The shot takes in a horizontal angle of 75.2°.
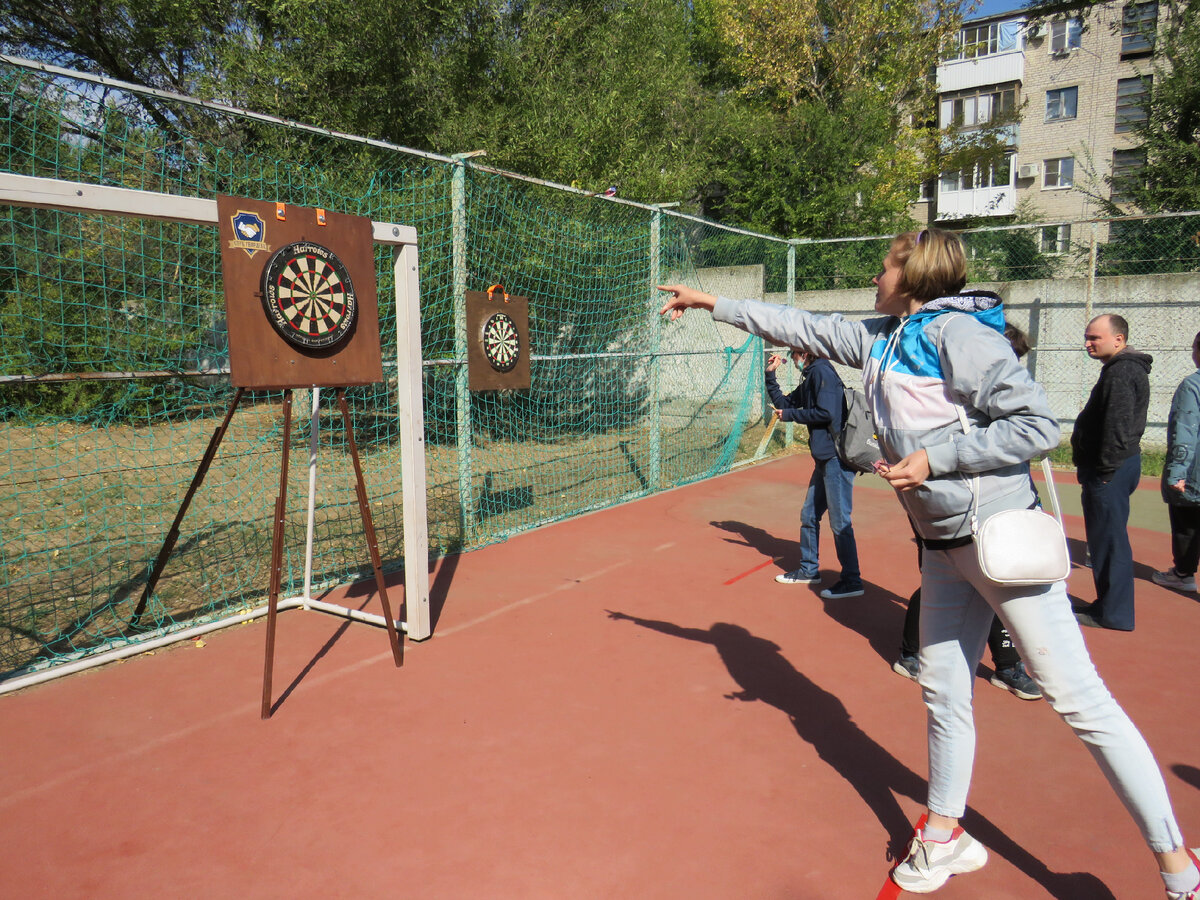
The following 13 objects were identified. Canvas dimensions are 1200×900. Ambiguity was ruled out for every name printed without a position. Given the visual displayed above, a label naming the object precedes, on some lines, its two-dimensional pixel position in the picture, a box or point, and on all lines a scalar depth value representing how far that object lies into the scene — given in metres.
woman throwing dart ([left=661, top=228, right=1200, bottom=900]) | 2.10
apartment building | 29.44
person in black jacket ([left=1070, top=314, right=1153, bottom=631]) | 4.51
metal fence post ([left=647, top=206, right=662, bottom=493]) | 8.23
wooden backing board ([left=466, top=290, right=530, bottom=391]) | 6.15
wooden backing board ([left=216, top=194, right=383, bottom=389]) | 3.47
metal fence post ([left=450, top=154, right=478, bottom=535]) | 5.99
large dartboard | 3.59
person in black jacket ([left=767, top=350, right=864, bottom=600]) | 5.14
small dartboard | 6.26
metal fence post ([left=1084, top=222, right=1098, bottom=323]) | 10.28
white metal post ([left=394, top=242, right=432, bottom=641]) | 4.24
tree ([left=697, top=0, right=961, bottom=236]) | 21.17
